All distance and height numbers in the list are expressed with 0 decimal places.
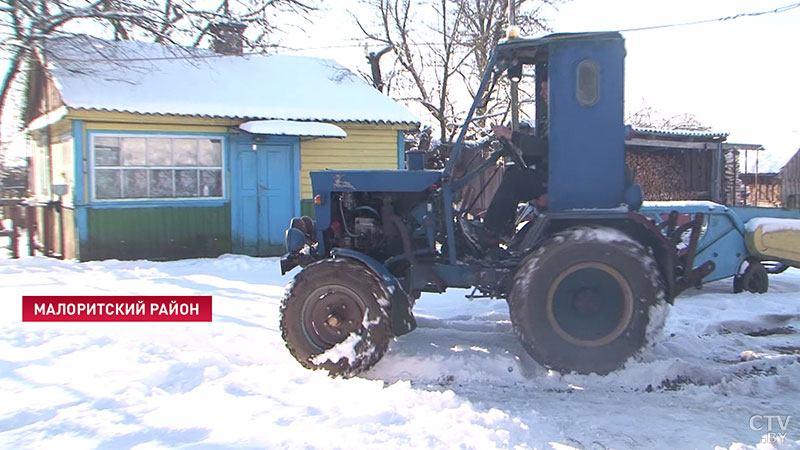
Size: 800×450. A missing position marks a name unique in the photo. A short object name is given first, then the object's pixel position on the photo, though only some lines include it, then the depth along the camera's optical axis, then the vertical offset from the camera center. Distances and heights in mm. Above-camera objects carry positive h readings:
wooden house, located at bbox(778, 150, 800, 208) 24969 +1147
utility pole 5928 +927
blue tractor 4621 -479
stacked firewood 17609 +745
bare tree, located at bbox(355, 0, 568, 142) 21812 +5462
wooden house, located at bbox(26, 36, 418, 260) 11008 +1010
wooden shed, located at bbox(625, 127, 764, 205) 17344 +802
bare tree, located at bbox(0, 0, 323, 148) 11758 +3701
